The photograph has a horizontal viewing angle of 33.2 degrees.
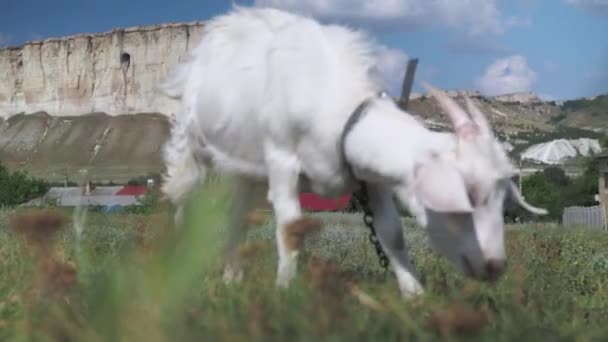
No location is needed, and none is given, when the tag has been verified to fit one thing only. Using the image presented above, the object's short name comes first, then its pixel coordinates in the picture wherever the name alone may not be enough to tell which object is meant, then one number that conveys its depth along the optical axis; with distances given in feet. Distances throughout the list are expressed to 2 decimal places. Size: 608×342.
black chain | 17.75
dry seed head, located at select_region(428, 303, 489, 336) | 7.34
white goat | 13.51
